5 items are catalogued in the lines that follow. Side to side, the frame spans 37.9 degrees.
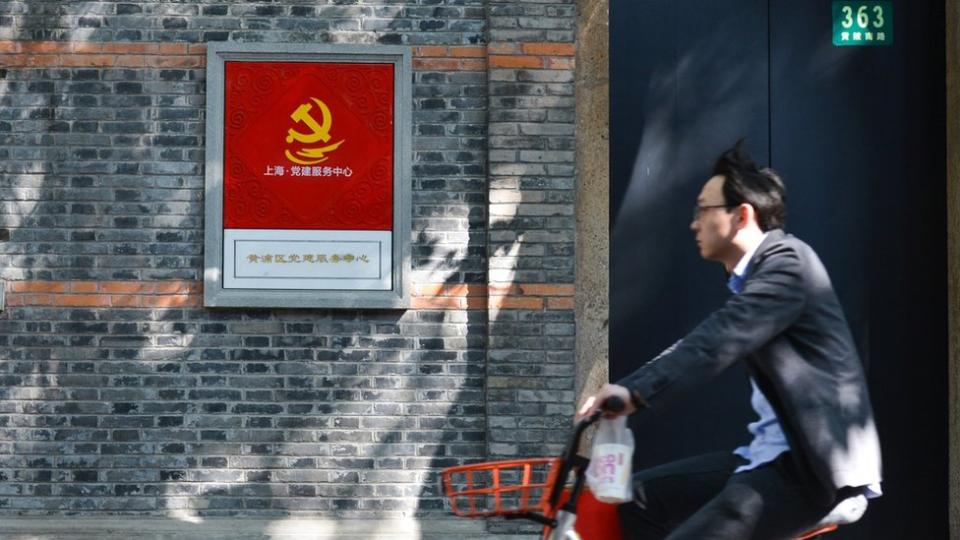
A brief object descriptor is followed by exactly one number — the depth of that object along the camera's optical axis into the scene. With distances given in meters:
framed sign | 7.34
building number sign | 7.77
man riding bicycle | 3.57
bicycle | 3.52
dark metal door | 7.67
